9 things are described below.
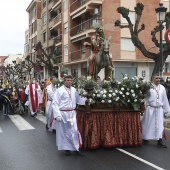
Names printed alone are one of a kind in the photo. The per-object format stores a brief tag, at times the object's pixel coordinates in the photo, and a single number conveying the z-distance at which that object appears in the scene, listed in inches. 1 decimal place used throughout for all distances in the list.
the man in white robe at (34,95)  643.0
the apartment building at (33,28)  2234.3
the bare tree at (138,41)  708.7
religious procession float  304.8
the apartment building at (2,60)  5534.9
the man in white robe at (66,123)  284.4
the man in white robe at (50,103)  431.8
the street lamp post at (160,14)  563.2
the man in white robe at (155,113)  323.6
